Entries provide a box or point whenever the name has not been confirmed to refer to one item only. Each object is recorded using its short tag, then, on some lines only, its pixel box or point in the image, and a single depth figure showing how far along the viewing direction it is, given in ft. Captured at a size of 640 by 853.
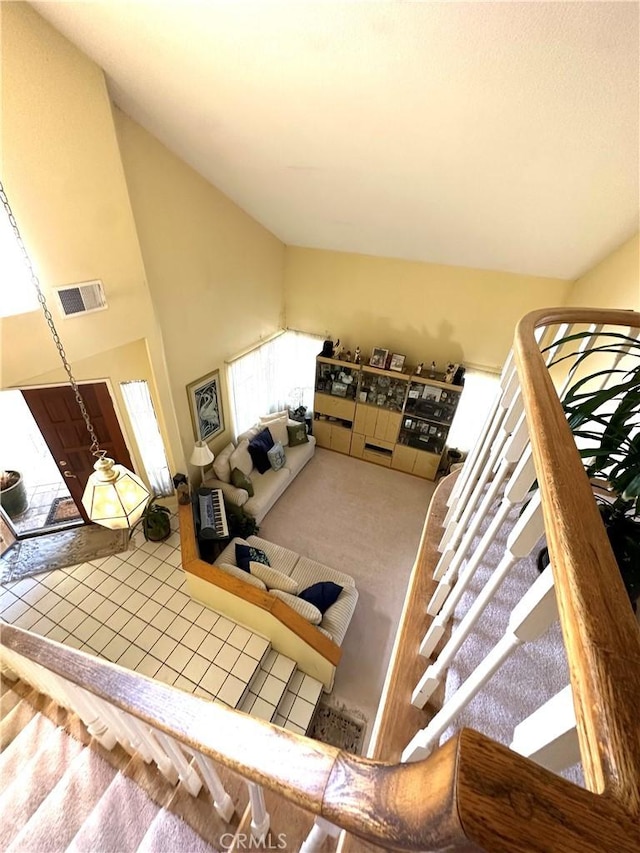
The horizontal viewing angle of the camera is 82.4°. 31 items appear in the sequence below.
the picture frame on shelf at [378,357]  17.63
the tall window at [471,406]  16.65
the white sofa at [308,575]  11.46
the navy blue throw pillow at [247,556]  12.67
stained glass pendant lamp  6.37
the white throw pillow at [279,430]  18.70
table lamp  14.37
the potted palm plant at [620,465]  3.41
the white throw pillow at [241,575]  11.31
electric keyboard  13.51
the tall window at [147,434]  12.39
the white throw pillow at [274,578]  11.71
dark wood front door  11.32
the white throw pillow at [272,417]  19.14
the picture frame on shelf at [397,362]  17.38
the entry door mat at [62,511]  14.49
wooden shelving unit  17.43
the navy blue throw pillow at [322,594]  11.87
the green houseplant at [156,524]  13.14
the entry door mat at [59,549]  12.10
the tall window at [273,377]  17.57
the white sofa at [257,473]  15.67
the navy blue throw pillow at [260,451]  17.29
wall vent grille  8.93
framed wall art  14.94
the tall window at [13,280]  8.01
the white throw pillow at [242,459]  16.42
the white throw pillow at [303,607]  11.00
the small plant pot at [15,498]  14.65
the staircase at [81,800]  3.80
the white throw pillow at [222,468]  16.21
